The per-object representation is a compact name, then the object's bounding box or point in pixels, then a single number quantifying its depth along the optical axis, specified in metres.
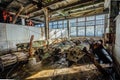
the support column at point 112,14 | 4.13
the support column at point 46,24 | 6.98
